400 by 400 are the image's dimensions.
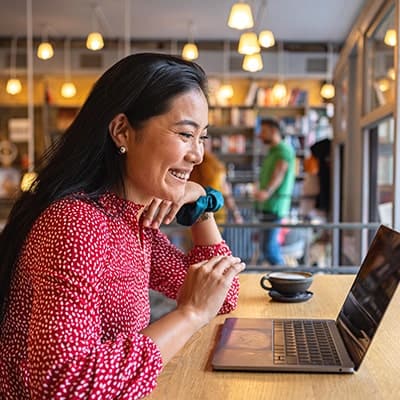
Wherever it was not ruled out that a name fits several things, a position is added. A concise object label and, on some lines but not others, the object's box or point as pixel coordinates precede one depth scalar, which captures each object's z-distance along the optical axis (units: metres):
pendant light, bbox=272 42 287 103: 7.65
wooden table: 1.12
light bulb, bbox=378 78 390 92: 3.37
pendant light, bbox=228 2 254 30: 4.82
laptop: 1.22
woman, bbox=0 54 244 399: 1.02
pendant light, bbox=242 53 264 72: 6.09
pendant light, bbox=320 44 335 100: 7.82
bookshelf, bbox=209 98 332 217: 8.84
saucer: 1.87
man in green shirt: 6.00
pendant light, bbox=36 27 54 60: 6.33
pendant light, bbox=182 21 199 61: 6.57
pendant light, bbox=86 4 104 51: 5.96
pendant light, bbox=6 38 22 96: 8.18
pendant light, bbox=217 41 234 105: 7.95
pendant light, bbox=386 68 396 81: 2.98
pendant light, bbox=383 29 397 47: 3.03
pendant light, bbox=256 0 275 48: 5.79
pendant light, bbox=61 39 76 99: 8.23
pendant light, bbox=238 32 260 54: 5.45
